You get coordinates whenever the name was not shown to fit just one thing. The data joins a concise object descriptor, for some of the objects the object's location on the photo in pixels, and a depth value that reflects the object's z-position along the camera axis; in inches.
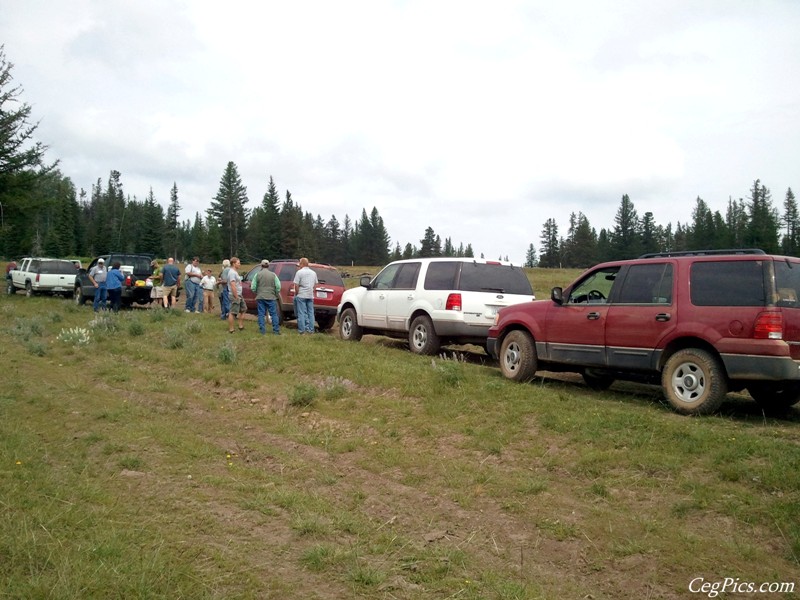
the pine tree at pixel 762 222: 2369.6
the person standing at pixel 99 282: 810.8
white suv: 464.8
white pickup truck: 1056.2
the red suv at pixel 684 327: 269.3
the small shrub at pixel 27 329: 577.3
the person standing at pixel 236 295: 621.9
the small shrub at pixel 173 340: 536.3
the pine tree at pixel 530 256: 5728.3
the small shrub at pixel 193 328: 598.2
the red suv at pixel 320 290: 687.1
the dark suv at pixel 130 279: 874.1
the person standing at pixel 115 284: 773.3
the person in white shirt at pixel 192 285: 798.5
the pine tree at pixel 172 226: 4730.3
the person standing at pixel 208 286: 831.3
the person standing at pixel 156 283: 859.1
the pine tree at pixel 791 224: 2508.1
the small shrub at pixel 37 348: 501.8
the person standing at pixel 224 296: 718.1
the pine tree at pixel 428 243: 4446.4
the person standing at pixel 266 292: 592.4
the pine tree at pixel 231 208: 3971.5
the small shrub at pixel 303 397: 350.0
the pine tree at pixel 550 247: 4451.3
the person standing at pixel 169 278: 832.9
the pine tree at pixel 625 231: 3437.5
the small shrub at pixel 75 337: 547.2
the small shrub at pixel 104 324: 611.8
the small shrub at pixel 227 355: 463.4
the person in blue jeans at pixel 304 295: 593.3
